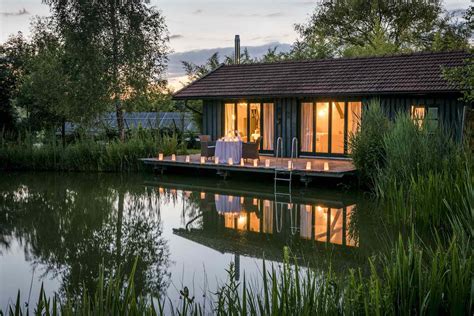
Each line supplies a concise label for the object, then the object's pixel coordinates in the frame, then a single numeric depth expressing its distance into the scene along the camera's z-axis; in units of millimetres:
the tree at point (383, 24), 35406
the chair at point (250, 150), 16891
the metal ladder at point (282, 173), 14916
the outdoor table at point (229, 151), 17188
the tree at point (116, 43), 22156
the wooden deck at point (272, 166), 14998
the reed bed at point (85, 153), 19594
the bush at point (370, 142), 13586
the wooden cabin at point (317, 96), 16812
